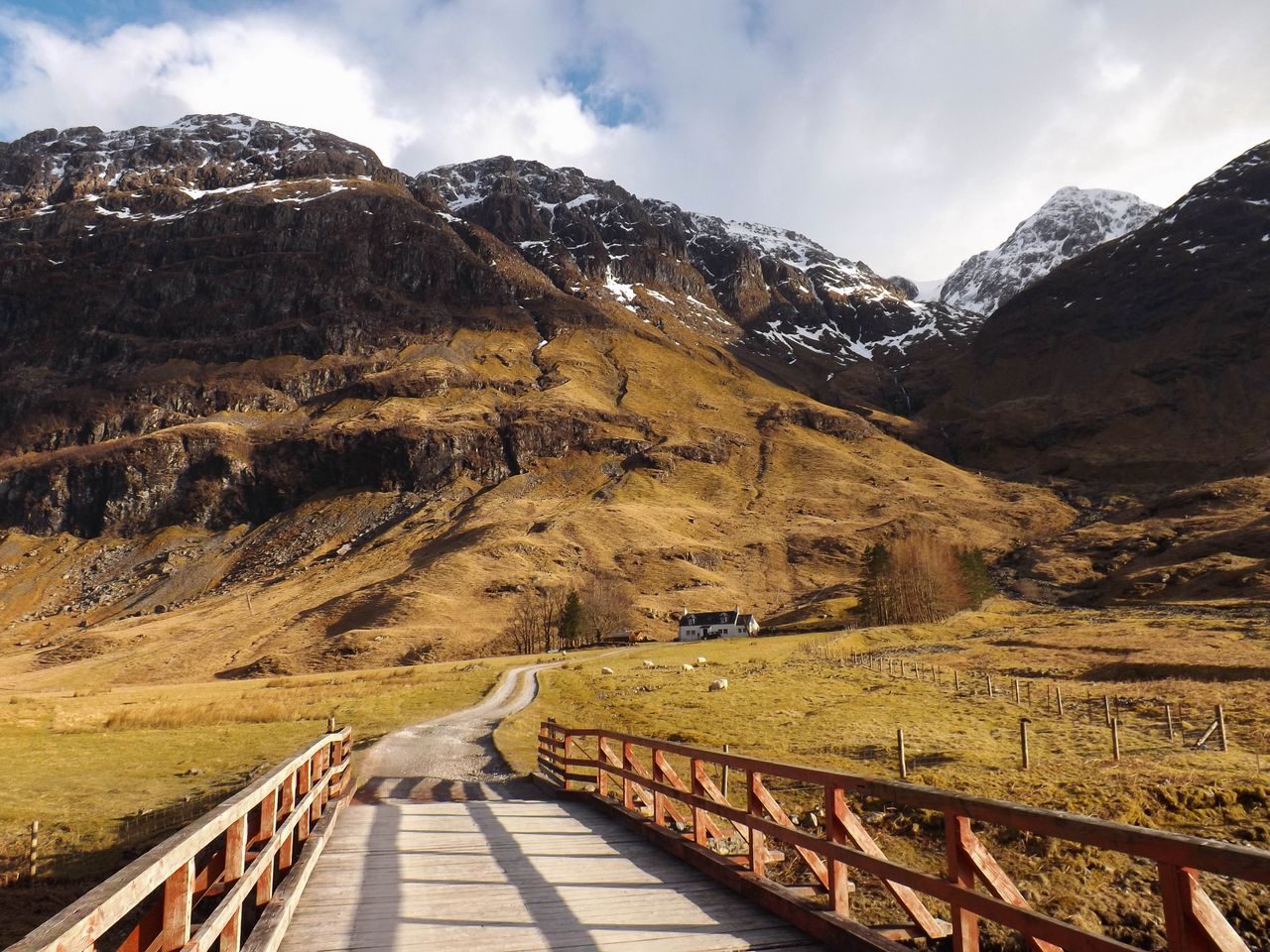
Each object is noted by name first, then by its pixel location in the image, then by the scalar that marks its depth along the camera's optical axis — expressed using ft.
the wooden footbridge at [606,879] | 14.16
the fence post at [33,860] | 40.73
